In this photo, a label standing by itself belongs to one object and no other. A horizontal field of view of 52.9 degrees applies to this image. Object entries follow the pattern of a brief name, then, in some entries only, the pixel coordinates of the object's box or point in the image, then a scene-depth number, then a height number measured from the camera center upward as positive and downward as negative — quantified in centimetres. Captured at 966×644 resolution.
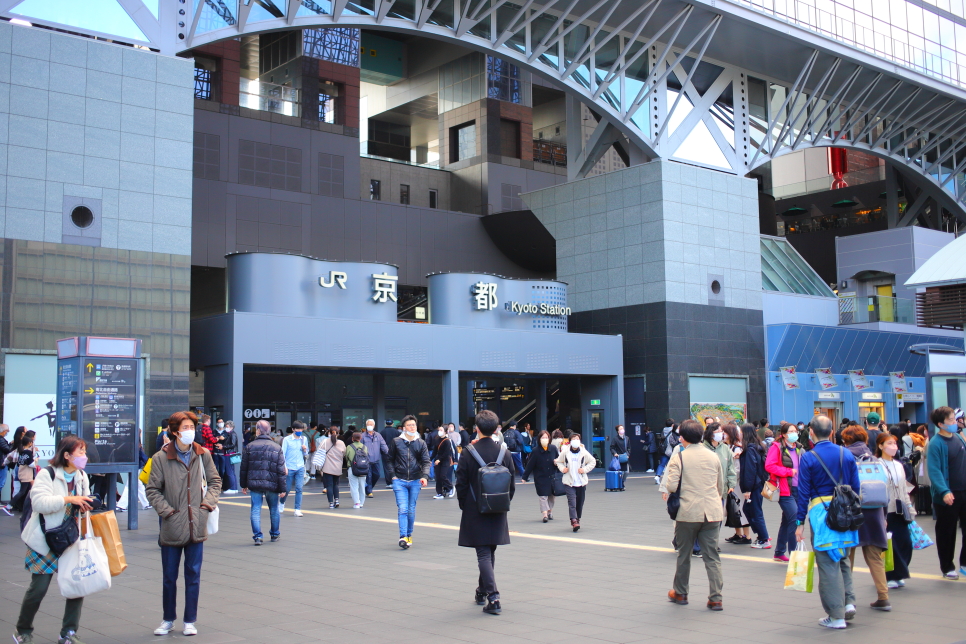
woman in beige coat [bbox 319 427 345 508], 1744 -123
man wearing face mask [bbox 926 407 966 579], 880 -67
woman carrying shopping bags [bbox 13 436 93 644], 636 -76
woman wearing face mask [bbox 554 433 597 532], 1380 -102
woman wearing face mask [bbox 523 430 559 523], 1466 -106
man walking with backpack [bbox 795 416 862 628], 699 -85
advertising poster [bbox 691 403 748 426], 2942 -42
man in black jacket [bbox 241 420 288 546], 1238 -94
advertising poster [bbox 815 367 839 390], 3178 +57
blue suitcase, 2169 -186
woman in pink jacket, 1047 -87
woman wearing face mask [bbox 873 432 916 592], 856 -101
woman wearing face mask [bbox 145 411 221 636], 709 -77
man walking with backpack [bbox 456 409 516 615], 775 -82
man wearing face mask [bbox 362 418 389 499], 1710 -77
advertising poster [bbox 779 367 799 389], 3105 +60
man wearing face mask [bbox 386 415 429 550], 1193 -88
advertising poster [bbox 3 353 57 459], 1883 +10
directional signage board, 1402 -11
